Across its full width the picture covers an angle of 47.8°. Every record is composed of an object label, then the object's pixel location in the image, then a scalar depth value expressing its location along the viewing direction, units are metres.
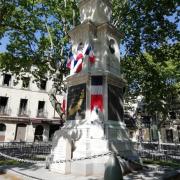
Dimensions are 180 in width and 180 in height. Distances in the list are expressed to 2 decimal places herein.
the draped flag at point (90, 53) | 10.31
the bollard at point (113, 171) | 5.25
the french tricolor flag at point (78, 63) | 10.57
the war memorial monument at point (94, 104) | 8.90
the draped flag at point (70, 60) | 11.18
